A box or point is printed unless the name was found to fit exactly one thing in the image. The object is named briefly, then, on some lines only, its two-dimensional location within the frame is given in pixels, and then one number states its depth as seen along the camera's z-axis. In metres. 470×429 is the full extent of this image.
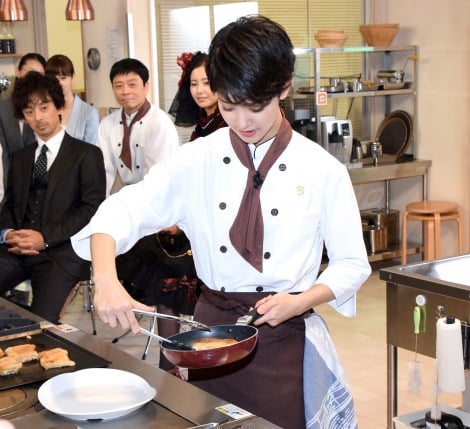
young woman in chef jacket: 1.76
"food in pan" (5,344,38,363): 1.83
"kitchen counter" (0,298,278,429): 1.52
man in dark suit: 3.77
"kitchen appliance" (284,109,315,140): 5.55
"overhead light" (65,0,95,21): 5.36
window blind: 5.77
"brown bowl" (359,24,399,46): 5.82
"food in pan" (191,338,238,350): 1.68
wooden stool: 5.44
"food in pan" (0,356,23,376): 1.76
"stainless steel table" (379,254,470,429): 2.50
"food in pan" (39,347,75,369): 1.78
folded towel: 1.88
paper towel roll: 2.23
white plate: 1.54
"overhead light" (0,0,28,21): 5.18
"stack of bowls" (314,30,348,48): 5.66
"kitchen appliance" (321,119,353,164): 5.59
